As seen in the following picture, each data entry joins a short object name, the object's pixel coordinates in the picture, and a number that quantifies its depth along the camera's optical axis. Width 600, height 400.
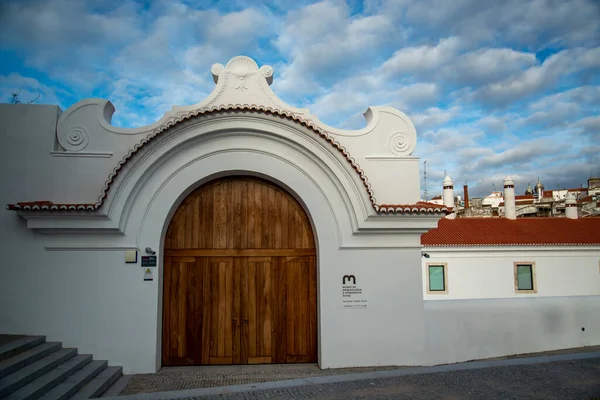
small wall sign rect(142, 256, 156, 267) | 8.23
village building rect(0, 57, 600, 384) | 8.09
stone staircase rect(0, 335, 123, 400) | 5.97
